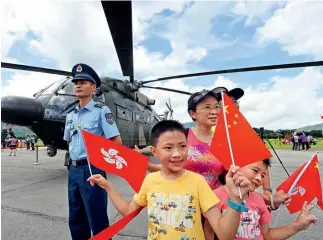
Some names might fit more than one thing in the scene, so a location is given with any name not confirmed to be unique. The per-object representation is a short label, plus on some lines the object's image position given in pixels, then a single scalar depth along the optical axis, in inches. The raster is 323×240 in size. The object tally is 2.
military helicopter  202.4
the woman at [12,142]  697.1
